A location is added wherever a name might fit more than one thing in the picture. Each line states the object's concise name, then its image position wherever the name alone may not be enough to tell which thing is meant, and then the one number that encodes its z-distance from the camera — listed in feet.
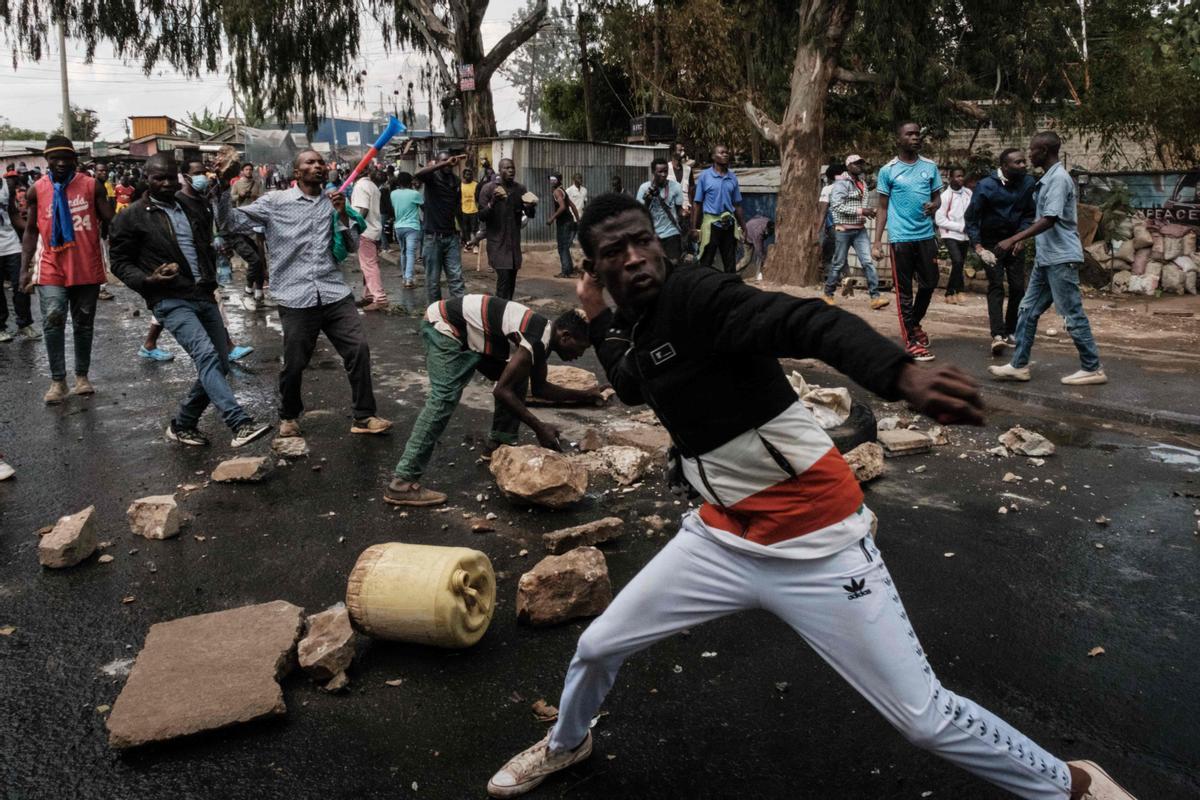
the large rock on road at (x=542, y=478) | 16.46
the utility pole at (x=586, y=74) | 80.35
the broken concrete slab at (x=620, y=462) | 18.21
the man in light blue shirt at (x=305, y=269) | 20.38
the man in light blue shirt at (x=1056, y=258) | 22.91
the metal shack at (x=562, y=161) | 64.18
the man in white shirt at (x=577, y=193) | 54.62
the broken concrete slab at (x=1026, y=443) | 19.38
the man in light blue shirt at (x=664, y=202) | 37.68
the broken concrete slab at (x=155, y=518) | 15.87
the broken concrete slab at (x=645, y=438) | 19.63
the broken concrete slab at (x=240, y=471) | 18.58
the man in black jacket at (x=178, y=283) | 20.24
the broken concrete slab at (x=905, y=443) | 19.45
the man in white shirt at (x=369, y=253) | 39.70
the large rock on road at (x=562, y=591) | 12.51
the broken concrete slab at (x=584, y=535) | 14.49
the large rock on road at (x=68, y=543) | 14.62
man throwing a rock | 7.11
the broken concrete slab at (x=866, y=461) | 17.74
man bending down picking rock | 16.43
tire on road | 18.48
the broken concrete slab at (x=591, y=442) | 19.81
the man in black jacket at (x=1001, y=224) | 26.27
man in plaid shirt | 35.96
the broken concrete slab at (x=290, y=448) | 20.21
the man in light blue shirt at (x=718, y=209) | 38.01
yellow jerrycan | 11.37
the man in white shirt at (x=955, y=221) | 38.63
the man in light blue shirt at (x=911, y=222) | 26.99
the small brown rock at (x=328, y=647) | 11.08
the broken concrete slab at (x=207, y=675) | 10.00
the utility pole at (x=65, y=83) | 121.80
